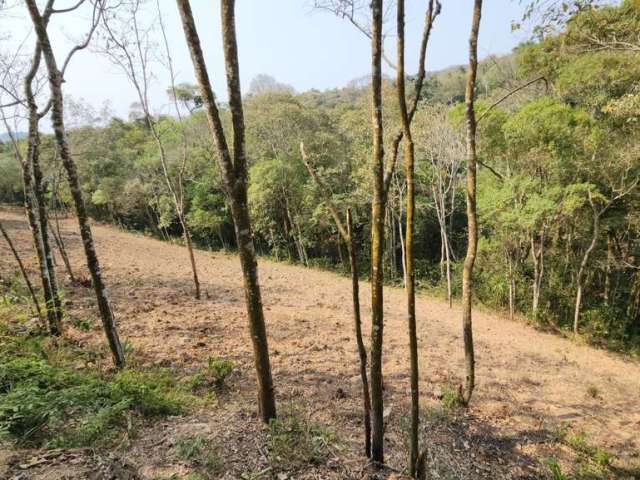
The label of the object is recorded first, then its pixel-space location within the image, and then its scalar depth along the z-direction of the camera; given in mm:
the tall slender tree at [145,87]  7496
